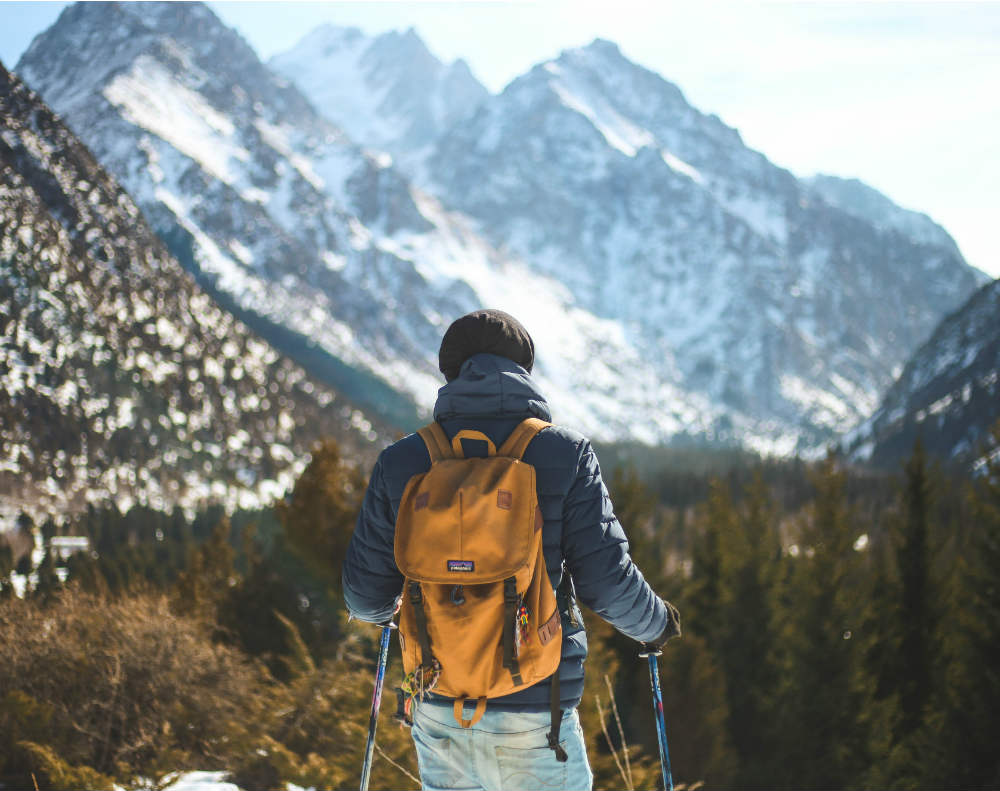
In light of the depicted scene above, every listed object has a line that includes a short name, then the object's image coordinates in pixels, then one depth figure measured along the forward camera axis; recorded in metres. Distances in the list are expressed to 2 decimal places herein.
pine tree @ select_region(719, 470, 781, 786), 22.88
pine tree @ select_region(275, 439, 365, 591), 24.08
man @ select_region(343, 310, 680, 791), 3.14
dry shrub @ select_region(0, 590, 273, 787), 6.12
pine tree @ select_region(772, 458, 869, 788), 19.06
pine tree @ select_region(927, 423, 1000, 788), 13.91
